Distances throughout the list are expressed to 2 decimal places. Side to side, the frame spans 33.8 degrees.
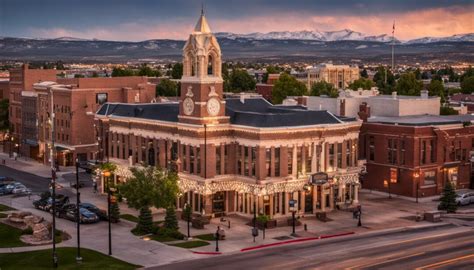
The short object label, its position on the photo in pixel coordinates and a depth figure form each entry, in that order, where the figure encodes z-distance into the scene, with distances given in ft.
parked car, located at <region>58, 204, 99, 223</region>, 279.08
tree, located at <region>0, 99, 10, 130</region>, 538.06
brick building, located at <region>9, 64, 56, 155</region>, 496.23
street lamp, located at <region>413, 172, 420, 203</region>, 334.91
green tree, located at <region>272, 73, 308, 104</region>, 617.21
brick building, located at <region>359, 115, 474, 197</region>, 336.90
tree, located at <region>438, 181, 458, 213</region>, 302.04
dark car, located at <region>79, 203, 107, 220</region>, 286.87
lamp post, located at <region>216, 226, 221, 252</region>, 235.77
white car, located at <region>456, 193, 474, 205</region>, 319.94
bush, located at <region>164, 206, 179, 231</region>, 257.69
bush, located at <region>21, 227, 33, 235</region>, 258.37
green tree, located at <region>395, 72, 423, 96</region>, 642.27
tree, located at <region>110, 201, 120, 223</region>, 280.72
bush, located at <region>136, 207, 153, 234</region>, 261.48
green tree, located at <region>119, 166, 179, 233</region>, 268.62
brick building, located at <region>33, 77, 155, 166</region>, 442.91
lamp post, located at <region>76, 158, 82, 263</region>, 217.97
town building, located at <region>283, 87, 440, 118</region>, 385.09
